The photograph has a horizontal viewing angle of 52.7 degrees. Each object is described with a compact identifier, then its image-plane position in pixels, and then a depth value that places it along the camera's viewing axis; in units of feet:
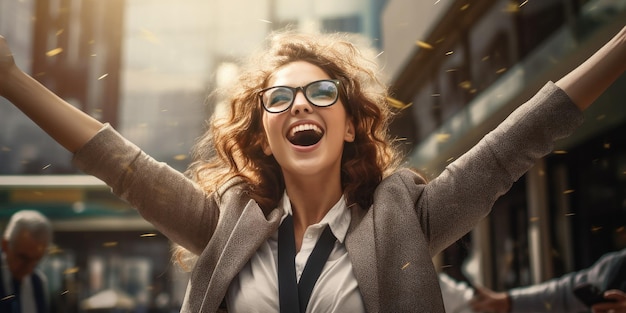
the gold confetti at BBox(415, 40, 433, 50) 24.99
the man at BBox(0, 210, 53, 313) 11.28
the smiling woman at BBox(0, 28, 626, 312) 4.18
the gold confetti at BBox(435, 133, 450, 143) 26.37
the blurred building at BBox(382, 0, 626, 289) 17.31
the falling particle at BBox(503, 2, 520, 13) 20.02
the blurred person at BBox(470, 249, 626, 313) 11.49
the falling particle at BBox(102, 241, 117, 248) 27.81
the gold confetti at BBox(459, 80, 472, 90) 24.06
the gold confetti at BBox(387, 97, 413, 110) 5.84
